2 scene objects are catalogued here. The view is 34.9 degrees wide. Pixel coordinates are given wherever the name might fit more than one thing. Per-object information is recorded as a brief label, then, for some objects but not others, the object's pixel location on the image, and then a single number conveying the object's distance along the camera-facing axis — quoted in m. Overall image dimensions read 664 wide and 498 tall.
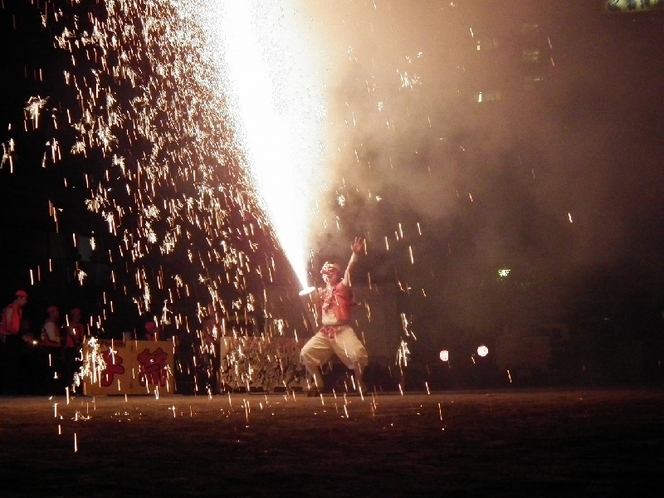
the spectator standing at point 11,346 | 14.89
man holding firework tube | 13.10
